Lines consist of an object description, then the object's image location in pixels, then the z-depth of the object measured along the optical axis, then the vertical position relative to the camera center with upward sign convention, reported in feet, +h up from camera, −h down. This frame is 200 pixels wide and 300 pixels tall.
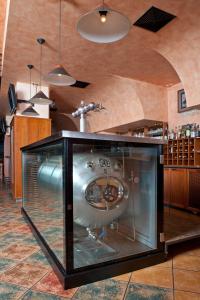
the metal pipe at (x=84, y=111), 7.00 +1.37
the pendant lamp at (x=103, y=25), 6.81 +4.17
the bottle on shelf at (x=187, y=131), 16.56 +1.57
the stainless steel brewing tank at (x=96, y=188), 6.12 -1.05
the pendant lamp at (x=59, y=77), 10.96 +3.94
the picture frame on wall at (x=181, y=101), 18.30 +4.26
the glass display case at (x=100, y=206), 5.60 -1.59
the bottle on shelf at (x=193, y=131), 16.10 +1.53
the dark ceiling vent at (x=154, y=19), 10.77 +6.76
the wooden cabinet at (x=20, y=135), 17.33 +1.45
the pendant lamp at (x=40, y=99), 14.60 +3.56
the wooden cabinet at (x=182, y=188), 13.51 -2.34
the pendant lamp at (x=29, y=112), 17.06 +3.17
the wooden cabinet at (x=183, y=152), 15.78 -0.02
